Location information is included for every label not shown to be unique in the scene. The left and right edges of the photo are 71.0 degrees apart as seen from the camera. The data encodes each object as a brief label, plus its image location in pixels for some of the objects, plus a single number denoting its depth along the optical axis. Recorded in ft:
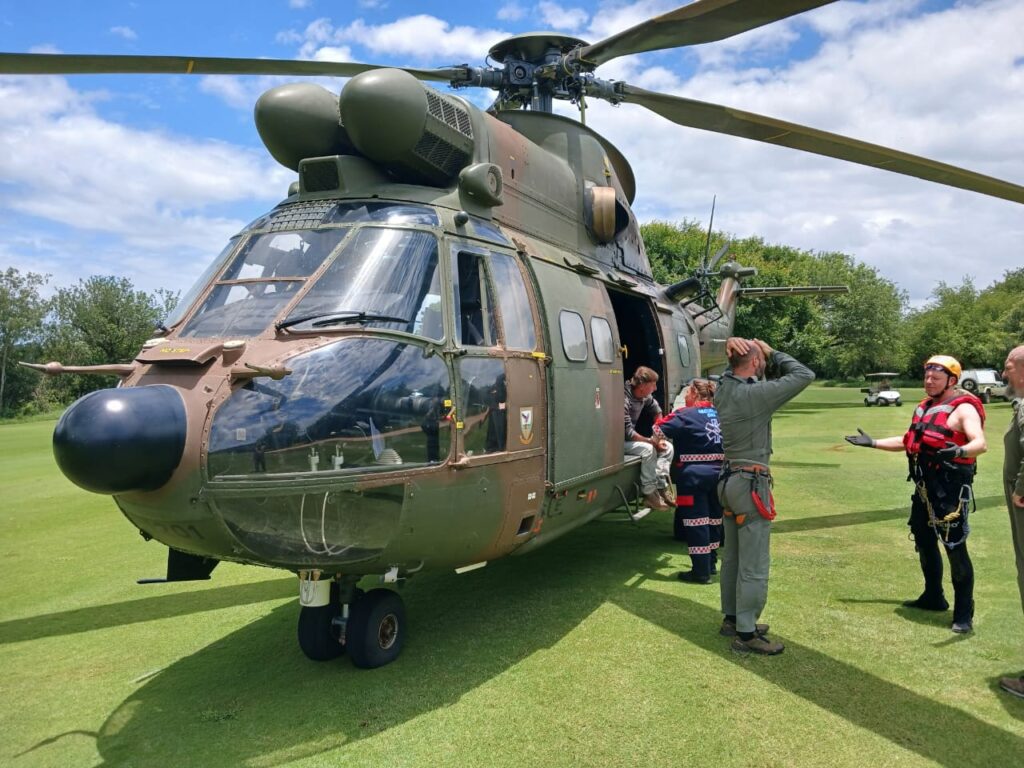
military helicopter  11.89
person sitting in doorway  22.09
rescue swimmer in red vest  16.05
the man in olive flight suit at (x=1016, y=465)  13.44
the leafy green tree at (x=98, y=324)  164.86
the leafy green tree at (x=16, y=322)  174.60
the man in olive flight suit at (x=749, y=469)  15.26
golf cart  107.14
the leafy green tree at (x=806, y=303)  104.06
